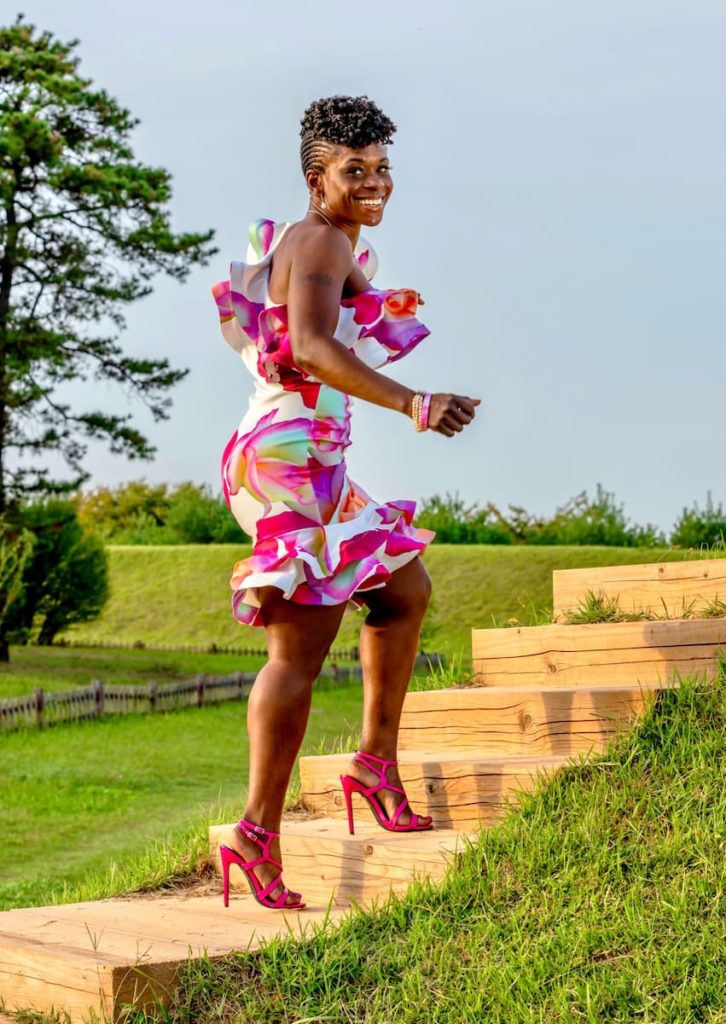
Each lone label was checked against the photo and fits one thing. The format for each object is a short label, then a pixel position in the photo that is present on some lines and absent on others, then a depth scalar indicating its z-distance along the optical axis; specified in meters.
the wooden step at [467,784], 3.92
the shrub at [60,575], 20.77
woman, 3.48
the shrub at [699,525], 21.66
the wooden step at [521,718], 4.19
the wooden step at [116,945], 3.24
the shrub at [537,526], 24.41
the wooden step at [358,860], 3.71
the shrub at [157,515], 29.59
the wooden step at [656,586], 5.32
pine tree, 19.16
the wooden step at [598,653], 4.52
